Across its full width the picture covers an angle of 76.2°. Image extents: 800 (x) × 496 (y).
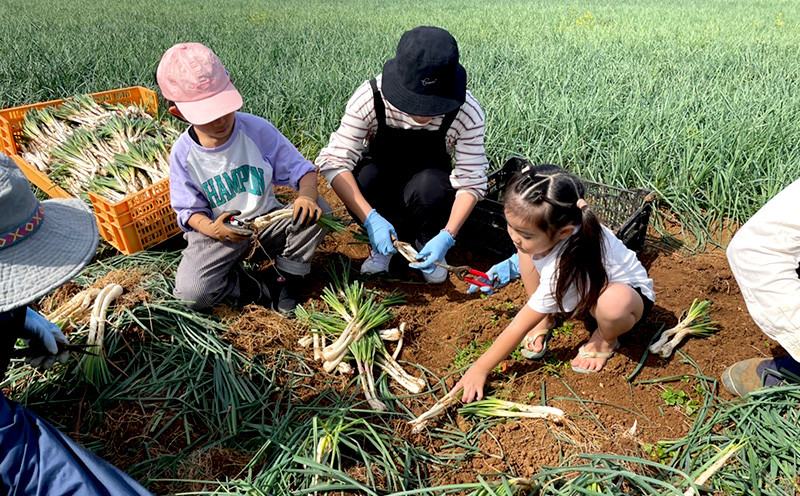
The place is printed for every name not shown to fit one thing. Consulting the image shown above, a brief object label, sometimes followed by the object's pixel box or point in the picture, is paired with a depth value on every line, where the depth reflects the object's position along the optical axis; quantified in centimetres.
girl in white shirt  160
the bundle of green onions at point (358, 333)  187
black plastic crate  242
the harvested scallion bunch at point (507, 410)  169
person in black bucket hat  196
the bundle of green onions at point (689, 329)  196
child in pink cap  185
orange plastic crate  231
